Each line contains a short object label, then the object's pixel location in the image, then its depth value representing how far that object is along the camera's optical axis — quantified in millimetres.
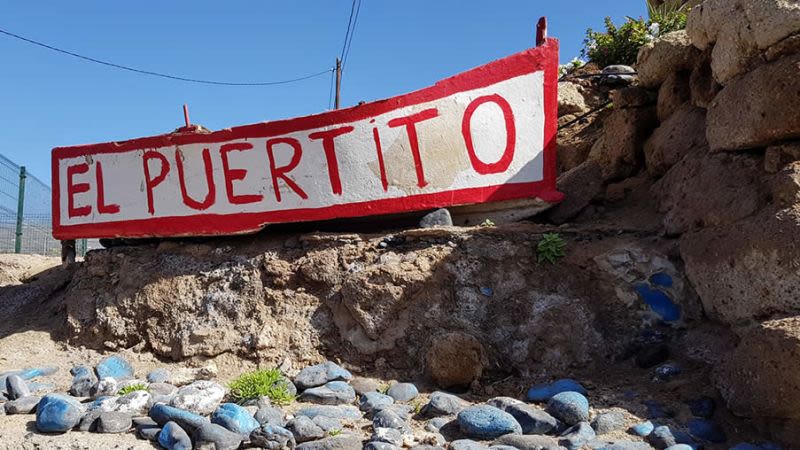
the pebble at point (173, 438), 2656
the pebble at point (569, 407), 2799
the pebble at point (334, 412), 3006
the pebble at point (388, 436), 2641
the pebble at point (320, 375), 3459
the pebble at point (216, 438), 2641
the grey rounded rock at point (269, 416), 2912
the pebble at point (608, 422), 2736
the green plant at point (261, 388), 3250
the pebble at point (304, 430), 2725
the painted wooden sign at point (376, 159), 4141
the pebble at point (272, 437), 2629
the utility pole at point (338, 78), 16938
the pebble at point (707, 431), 2627
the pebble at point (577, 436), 2590
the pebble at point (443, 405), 2979
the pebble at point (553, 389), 3109
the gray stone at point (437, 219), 4160
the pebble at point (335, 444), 2570
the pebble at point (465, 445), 2561
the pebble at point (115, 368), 3844
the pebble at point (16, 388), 3359
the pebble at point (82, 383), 3559
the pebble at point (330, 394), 3254
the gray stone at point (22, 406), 3129
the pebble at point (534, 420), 2758
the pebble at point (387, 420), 2822
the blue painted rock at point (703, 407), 2762
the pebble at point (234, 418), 2785
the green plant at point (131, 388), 3381
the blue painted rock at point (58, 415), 2830
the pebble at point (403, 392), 3256
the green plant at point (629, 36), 5570
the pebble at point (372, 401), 3119
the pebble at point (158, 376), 3725
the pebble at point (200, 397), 3090
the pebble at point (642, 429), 2682
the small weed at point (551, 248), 3773
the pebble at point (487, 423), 2693
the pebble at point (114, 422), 2840
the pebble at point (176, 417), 2789
